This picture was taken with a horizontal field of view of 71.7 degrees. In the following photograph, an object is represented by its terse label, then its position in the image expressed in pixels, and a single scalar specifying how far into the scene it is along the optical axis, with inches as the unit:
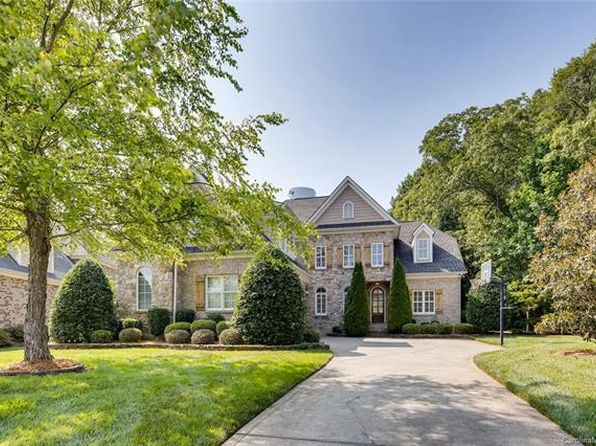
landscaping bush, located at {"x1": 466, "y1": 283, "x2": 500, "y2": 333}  847.7
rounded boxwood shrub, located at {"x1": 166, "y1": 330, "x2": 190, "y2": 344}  596.7
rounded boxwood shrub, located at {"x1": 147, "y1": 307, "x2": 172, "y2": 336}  669.3
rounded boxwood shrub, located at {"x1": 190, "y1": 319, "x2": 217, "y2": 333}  617.9
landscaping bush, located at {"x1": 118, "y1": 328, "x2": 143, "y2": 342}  610.9
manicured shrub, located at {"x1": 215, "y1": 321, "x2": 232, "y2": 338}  603.2
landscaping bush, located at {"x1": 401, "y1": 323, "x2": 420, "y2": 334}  826.2
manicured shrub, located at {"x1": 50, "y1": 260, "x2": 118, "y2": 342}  595.2
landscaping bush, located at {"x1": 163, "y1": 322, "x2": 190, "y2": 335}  627.5
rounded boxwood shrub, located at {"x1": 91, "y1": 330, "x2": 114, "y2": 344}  591.5
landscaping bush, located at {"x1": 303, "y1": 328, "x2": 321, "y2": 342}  589.0
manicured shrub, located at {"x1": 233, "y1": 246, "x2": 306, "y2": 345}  551.8
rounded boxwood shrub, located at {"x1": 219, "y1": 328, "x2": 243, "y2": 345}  558.9
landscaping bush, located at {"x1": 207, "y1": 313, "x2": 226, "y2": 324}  664.9
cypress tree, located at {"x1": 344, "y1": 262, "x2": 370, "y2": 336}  854.6
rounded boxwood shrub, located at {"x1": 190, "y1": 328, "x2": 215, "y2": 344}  575.8
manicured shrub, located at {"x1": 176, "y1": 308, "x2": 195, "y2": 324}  687.7
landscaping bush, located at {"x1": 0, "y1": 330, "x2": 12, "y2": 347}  604.4
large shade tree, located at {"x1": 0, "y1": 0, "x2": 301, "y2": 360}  181.9
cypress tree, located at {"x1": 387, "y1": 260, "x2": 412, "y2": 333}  868.0
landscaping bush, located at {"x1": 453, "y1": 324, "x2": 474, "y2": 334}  833.5
